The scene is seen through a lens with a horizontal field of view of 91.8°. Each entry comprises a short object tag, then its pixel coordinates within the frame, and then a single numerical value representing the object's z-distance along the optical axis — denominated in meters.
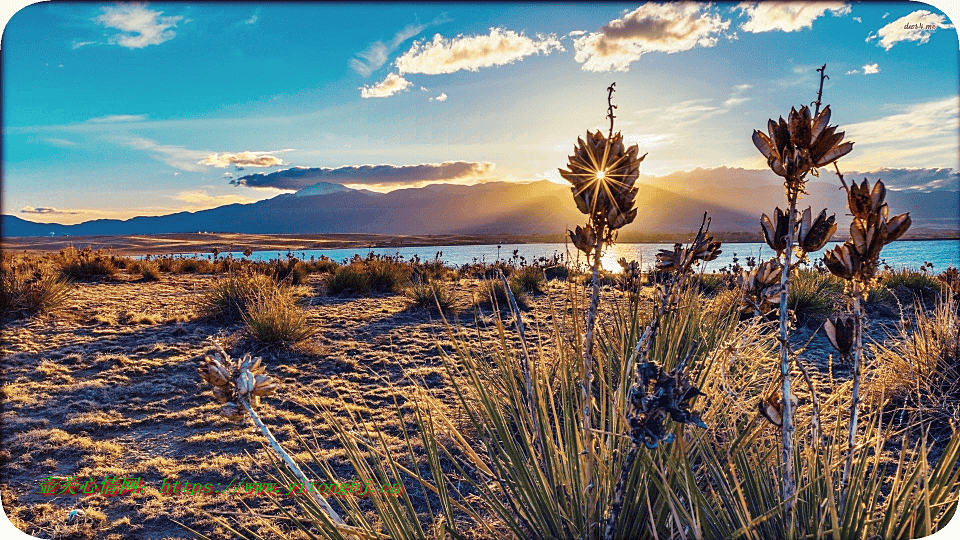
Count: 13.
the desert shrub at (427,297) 6.14
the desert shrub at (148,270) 9.05
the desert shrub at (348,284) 7.71
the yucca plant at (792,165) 0.88
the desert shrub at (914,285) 7.20
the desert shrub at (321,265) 11.02
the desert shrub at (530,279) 8.03
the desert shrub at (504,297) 6.68
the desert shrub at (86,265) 8.57
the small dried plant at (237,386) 1.05
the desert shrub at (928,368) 3.10
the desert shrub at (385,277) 8.12
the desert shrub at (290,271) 8.60
